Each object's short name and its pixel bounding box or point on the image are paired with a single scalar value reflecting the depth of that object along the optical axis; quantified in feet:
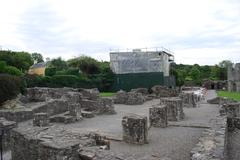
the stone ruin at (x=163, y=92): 68.59
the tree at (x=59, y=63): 111.42
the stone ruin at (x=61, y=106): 34.23
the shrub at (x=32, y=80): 65.98
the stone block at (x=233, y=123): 31.60
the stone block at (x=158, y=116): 30.92
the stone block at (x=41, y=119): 28.87
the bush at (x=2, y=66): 54.46
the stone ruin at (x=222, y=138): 16.70
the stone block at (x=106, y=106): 41.76
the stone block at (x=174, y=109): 35.60
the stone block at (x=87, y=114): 39.29
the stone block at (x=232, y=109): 34.17
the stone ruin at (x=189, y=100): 49.52
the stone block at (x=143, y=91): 71.26
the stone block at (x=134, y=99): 55.09
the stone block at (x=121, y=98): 56.47
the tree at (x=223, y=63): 170.99
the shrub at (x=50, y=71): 82.12
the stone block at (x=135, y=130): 24.42
